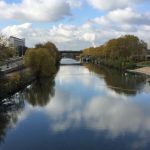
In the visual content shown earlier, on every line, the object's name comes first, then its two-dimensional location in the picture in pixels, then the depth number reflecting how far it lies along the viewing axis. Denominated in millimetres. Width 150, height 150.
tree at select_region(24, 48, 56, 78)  27887
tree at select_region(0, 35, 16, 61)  19433
